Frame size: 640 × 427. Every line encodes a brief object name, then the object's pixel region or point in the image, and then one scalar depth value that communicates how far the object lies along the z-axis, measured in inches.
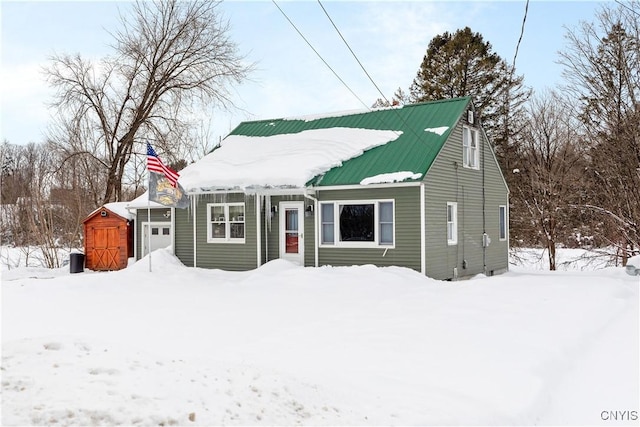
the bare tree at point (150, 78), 1080.2
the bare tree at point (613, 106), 732.7
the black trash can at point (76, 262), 813.2
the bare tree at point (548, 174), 1032.8
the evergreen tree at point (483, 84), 1246.3
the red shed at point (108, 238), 821.2
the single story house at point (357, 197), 598.9
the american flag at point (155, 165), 629.9
